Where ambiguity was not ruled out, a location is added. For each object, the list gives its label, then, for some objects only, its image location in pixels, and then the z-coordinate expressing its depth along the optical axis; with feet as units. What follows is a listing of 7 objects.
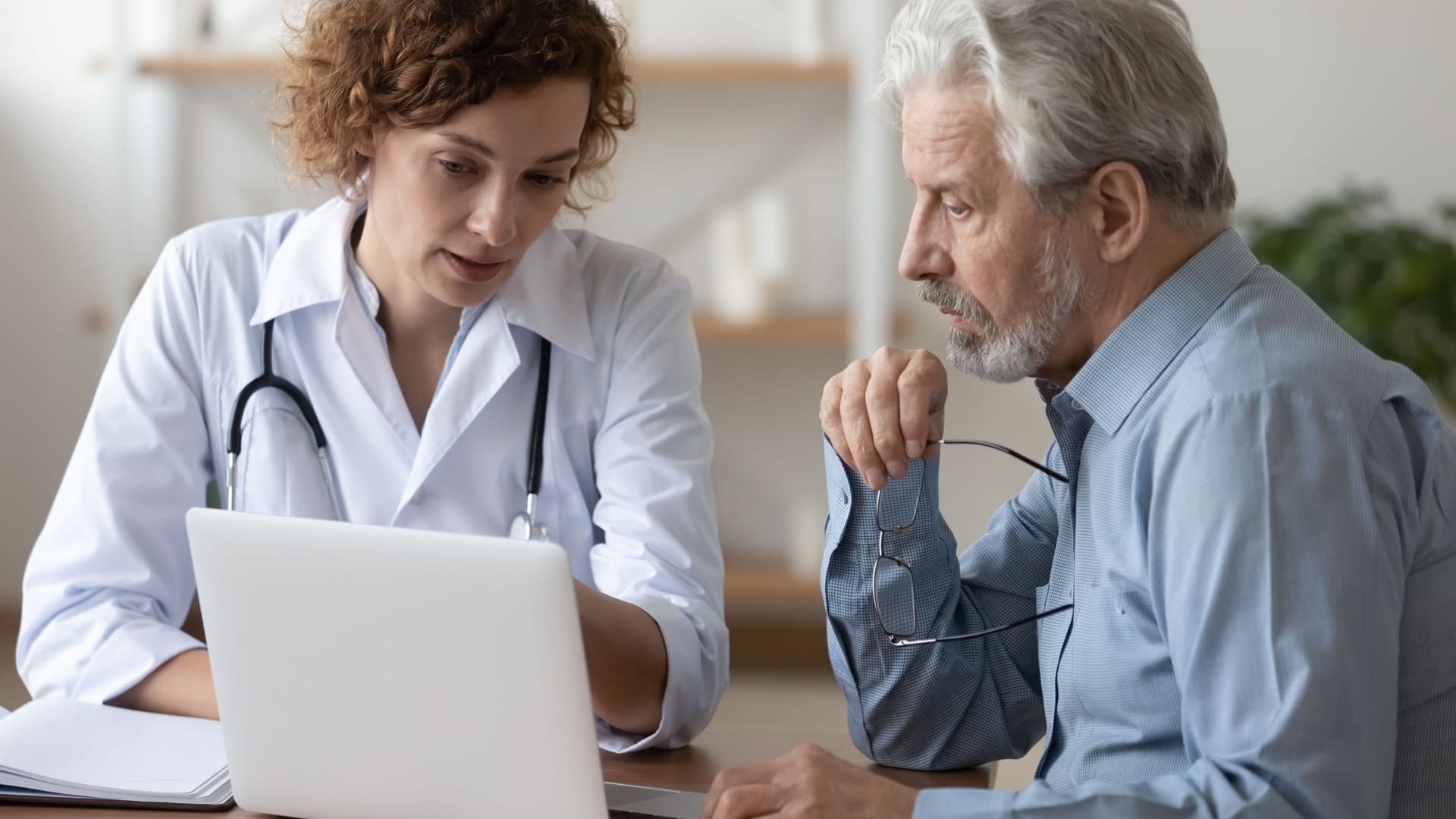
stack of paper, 5.86
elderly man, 5.40
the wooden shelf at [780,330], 13.43
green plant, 11.89
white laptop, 5.51
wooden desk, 6.09
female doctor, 6.77
